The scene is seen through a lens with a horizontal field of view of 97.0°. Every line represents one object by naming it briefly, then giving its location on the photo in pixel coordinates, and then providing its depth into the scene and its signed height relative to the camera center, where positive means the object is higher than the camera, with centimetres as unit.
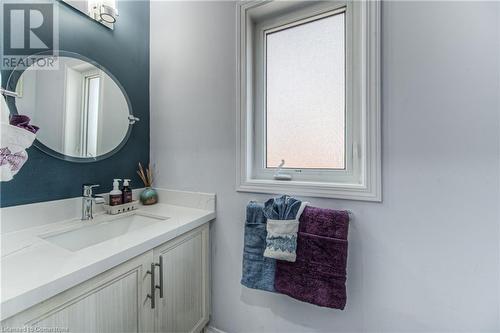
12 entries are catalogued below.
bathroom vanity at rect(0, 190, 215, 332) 58 -33
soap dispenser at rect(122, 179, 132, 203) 126 -14
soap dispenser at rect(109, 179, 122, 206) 120 -15
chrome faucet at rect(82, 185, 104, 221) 109 -18
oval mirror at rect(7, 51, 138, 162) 95 +30
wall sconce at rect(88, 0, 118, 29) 116 +83
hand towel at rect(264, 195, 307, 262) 95 -26
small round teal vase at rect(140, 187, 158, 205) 139 -18
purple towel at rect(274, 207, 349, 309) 91 -40
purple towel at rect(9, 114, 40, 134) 82 +17
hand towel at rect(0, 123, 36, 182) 76 +7
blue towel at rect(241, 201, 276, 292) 104 -42
